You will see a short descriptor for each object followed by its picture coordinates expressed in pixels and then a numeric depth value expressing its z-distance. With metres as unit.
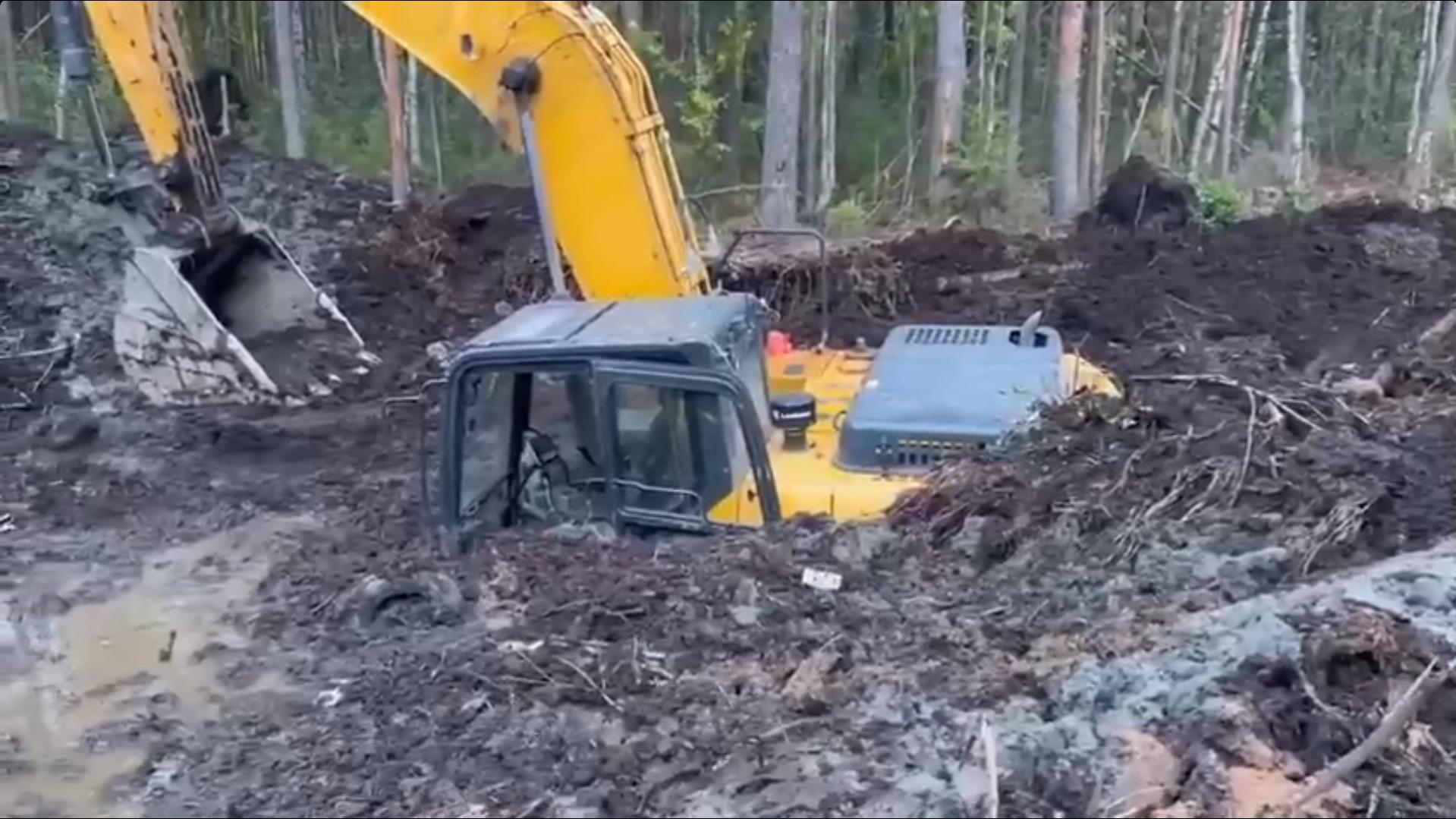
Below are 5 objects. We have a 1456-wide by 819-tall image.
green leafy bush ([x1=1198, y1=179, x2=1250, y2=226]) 14.86
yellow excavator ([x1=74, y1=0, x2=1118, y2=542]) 6.03
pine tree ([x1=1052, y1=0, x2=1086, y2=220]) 19.34
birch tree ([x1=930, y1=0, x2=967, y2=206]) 18.77
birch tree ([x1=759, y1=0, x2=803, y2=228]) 16.23
